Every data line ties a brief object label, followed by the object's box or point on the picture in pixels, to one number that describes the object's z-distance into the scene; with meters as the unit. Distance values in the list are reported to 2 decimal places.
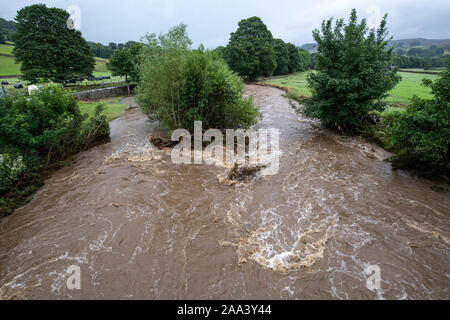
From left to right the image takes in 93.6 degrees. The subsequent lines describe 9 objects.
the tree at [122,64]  39.19
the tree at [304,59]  71.71
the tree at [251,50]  47.06
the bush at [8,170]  9.29
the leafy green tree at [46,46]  29.61
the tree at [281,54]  57.97
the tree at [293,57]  65.25
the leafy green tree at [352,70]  13.51
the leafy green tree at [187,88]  13.79
